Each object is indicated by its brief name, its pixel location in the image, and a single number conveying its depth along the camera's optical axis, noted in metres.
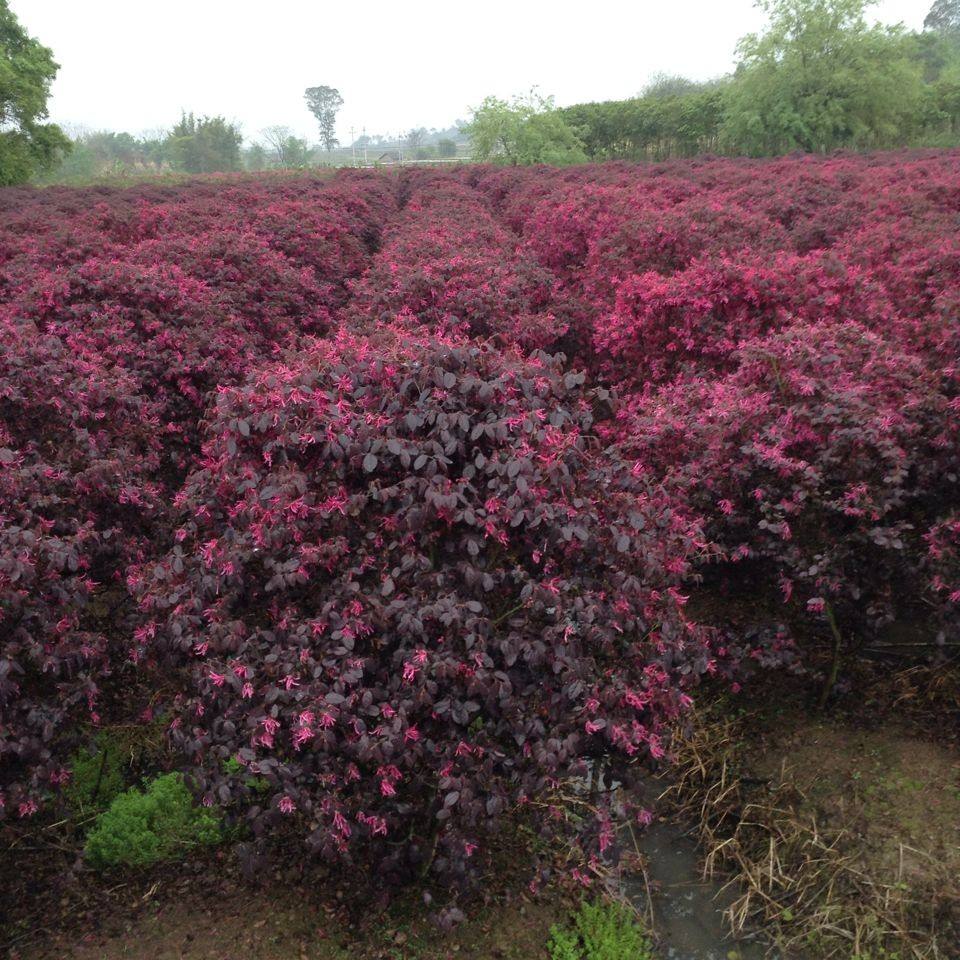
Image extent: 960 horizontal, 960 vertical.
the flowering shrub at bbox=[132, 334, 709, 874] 2.18
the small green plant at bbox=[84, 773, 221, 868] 2.87
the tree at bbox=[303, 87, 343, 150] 87.38
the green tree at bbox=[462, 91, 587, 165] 31.77
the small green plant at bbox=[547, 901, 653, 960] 2.62
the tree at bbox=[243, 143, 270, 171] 62.56
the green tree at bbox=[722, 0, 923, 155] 26.42
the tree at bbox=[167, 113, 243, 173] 49.41
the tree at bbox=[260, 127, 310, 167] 61.59
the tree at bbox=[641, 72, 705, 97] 56.03
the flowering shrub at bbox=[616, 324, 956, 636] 3.15
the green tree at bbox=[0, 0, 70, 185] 24.67
